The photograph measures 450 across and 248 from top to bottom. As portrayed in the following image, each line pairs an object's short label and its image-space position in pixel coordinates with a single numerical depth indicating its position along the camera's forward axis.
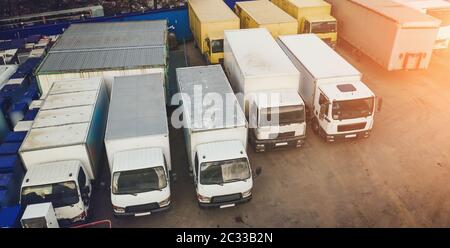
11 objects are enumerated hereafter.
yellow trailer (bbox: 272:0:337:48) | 20.62
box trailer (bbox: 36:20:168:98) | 15.11
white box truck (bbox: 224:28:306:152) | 13.18
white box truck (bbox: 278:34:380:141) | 13.55
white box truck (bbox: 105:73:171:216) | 10.41
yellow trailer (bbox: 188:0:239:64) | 19.28
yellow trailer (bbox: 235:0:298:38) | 19.52
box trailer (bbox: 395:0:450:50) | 20.53
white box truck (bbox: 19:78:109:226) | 10.25
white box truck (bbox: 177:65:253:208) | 10.80
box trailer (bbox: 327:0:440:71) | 17.28
